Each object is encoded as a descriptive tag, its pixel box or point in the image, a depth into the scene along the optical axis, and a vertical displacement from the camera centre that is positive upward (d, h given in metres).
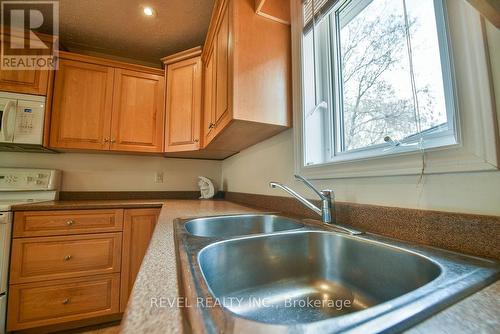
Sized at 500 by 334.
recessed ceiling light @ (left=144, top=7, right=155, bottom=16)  1.57 +1.32
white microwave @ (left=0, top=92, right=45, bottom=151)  1.52 +0.50
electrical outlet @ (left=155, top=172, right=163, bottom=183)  2.21 +0.10
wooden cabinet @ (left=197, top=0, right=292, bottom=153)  1.03 +0.59
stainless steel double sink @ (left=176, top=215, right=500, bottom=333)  0.24 -0.19
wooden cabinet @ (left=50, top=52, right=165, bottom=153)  1.74 +0.71
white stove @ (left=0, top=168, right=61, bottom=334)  1.28 -0.03
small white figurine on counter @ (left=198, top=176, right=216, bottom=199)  2.19 -0.02
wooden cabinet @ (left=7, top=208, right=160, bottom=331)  1.34 -0.53
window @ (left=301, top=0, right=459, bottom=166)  0.63 +0.41
